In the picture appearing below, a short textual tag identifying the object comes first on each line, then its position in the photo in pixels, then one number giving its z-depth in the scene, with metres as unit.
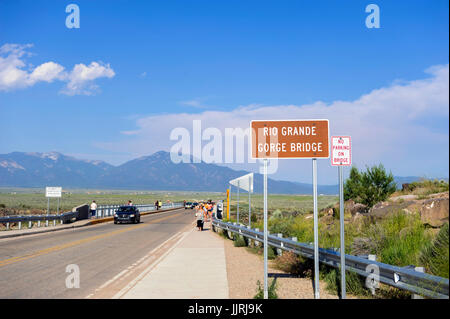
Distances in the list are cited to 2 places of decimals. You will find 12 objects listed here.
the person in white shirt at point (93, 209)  38.59
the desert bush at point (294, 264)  11.23
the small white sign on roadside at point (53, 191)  31.71
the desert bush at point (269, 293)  8.05
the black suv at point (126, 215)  35.72
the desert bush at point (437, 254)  7.57
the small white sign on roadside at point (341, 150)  8.02
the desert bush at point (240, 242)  18.58
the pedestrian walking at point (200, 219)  28.38
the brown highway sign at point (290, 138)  8.72
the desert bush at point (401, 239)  9.27
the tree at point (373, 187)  31.86
